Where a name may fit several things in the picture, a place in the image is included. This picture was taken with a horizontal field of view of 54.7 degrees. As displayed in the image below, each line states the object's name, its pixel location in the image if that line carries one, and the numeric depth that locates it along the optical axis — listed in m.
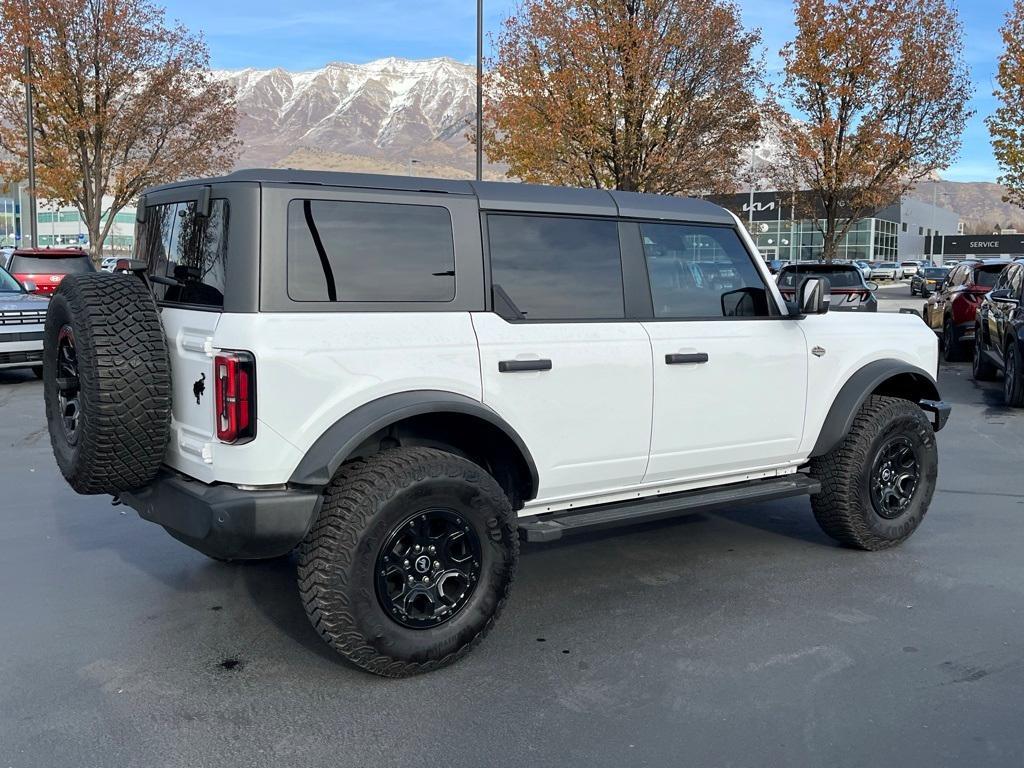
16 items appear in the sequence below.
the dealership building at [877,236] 77.88
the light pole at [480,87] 19.58
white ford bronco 3.68
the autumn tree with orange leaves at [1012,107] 23.66
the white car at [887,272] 68.16
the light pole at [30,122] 22.69
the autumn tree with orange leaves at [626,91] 20.12
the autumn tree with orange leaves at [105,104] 23.88
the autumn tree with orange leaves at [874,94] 23.34
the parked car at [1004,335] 10.85
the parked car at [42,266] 16.11
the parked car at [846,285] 15.34
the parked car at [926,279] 40.52
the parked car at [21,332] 11.97
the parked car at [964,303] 15.44
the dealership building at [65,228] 95.89
